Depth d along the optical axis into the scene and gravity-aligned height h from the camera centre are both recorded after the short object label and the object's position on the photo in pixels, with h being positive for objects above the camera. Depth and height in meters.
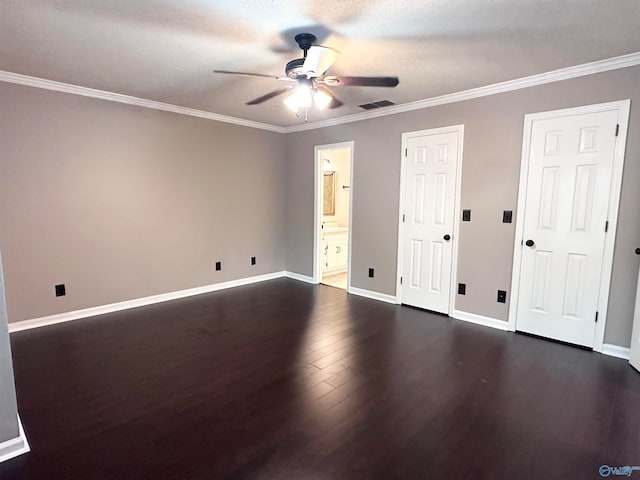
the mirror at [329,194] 6.70 +0.17
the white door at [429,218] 3.89 -0.16
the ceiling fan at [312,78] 2.25 +0.92
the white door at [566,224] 2.98 -0.16
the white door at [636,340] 2.75 -1.06
